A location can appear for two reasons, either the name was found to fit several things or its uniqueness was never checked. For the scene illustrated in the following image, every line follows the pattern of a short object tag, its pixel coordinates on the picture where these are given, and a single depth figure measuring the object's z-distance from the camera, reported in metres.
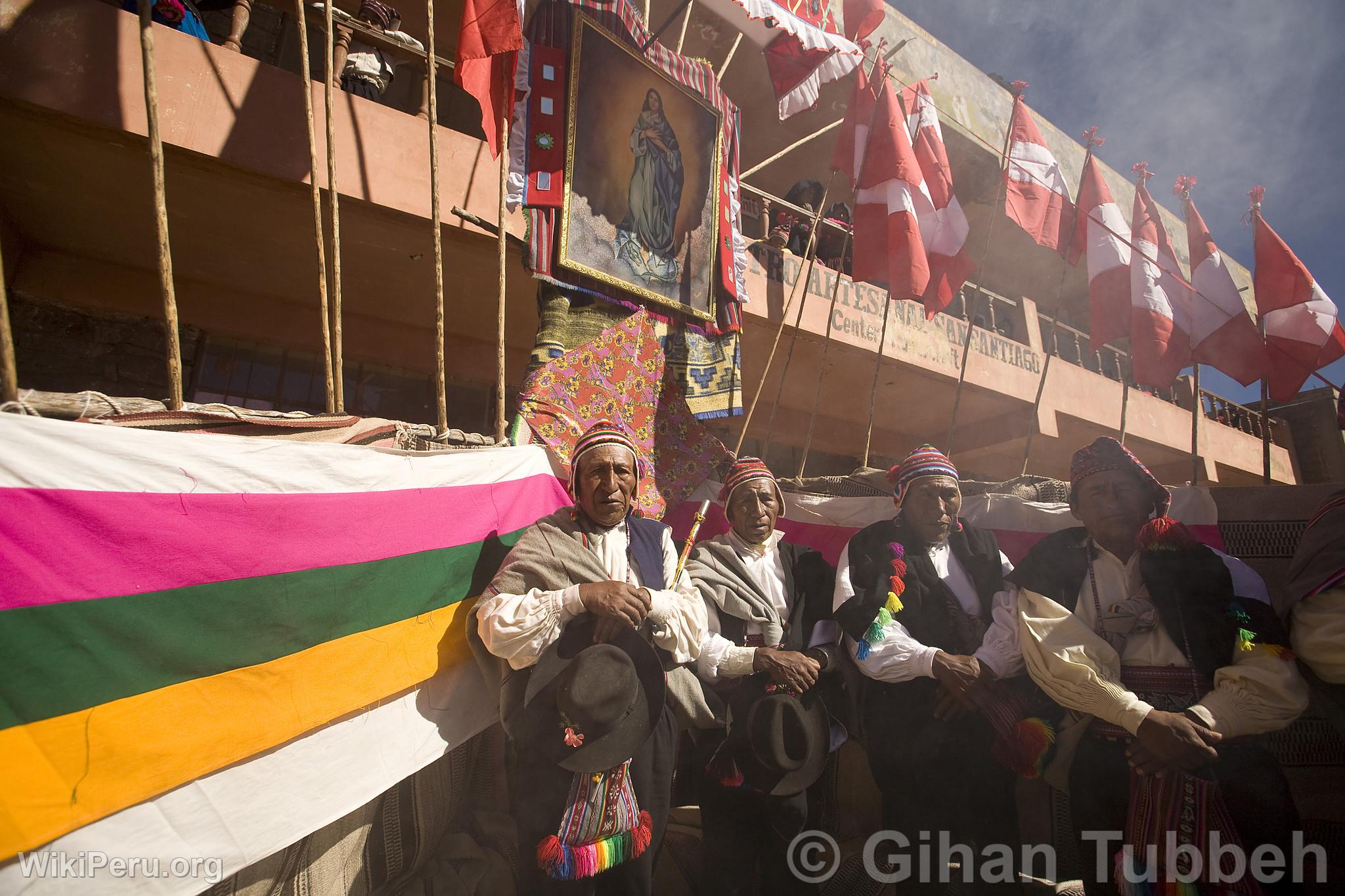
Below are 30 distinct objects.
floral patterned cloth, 3.34
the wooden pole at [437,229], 2.63
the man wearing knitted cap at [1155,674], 1.79
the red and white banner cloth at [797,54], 4.47
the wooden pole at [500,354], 2.83
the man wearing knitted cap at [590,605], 1.91
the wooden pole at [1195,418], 3.84
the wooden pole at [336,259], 2.47
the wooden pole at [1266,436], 4.05
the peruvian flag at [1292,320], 4.90
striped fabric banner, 1.31
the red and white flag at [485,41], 3.08
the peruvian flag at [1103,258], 5.13
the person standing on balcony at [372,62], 4.52
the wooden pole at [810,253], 4.83
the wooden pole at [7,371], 1.50
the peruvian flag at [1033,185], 5.06
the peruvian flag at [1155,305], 4.97
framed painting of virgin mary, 3.87
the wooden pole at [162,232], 1.95
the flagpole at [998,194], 4.90
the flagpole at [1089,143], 5.11
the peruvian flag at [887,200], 4.60
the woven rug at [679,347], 3.62
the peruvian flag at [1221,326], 4.96
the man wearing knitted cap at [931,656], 2.16
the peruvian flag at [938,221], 4.96
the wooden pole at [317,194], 2.40
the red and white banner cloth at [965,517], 3.06
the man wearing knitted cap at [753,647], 2.18
